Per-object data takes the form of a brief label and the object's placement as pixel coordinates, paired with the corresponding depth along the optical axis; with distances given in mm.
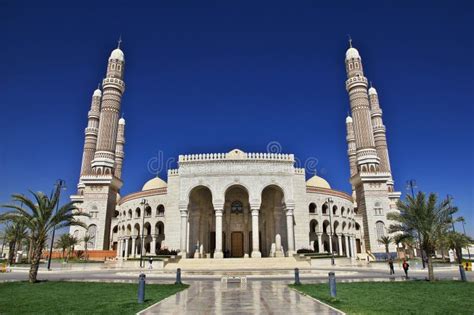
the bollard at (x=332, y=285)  9702
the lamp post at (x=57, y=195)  18417
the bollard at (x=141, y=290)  9133
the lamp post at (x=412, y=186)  26095
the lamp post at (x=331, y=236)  27175
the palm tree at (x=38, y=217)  17094
